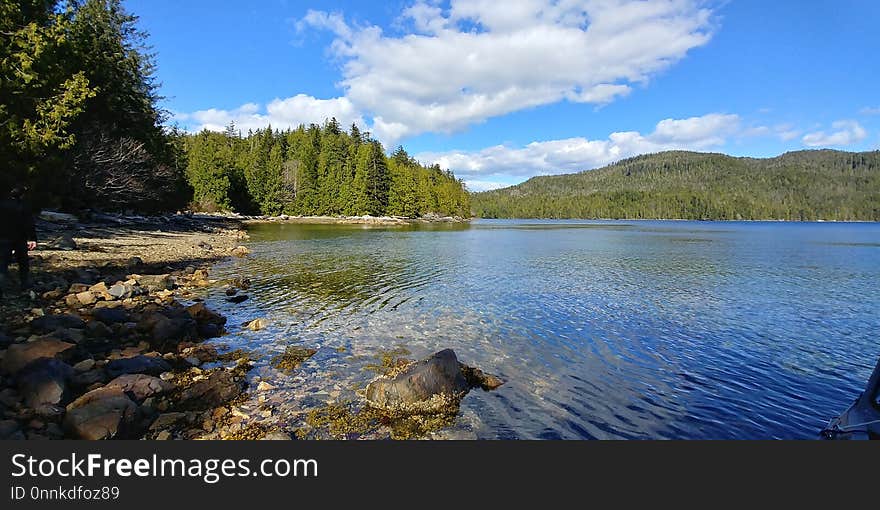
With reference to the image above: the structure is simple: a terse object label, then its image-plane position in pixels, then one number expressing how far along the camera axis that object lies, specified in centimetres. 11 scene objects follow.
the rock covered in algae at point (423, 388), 941
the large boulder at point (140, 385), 873
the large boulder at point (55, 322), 1152
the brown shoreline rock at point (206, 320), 1434
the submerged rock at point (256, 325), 1537
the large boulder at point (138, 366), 988
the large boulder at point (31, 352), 873
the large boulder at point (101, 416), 716
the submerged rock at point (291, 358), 1189
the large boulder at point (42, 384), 783
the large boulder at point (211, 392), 910
